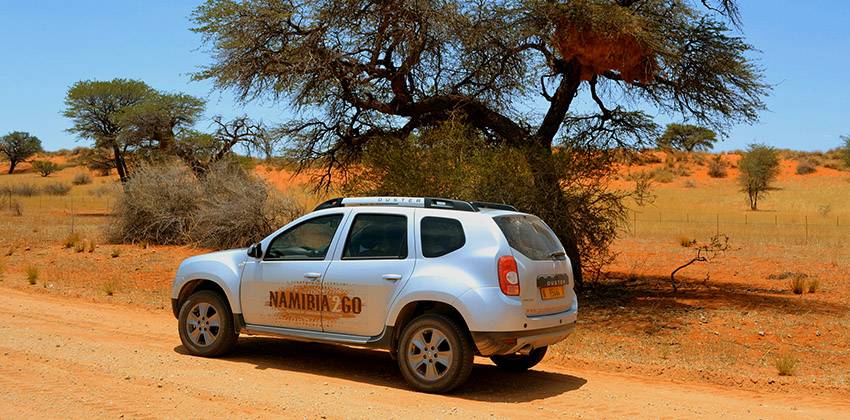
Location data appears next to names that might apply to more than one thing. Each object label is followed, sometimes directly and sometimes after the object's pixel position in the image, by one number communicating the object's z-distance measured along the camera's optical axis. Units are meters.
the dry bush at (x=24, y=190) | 61.55
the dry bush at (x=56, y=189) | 66.19
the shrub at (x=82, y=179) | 77.44
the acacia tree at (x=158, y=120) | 41.59
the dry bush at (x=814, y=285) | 16.44
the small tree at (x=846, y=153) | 63.60
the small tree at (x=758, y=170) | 55.09
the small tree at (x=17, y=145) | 92.00
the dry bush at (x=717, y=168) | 74.00
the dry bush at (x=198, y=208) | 23.09
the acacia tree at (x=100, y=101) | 46.66
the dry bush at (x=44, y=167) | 84.94
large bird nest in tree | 14.22
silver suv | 7.73
